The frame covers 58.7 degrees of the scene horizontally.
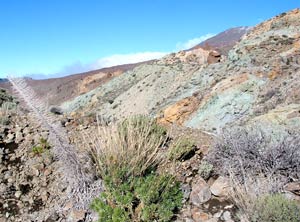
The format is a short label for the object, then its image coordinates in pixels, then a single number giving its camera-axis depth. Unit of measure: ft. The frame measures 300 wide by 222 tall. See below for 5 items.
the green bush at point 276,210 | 7.87
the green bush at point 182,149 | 12.17
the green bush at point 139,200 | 9.15
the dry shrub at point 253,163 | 9.12
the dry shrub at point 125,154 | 10.74
